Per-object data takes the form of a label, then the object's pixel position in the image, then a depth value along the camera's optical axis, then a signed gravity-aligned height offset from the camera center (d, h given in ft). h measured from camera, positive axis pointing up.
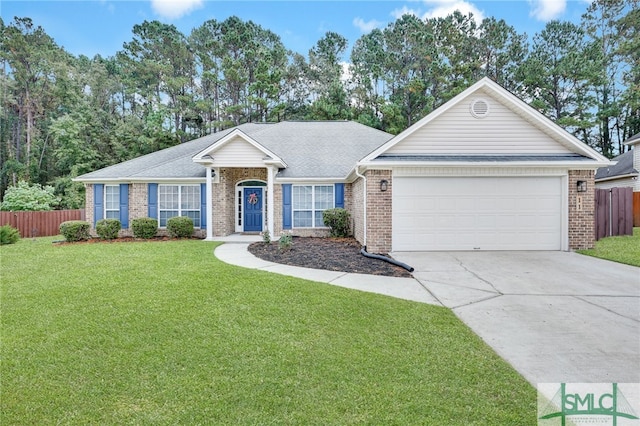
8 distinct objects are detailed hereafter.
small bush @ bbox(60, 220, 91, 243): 41.24 -3.03
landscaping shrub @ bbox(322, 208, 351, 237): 42.96 -2.03
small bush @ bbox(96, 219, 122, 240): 42.93 -2.88
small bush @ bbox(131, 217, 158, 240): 42.83 -2.73
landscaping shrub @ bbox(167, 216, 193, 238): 42.78 -2.75
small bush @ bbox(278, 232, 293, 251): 32.23 -3.72
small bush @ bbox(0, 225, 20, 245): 41.22 -3.57
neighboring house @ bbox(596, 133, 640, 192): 58.92 +5.62
